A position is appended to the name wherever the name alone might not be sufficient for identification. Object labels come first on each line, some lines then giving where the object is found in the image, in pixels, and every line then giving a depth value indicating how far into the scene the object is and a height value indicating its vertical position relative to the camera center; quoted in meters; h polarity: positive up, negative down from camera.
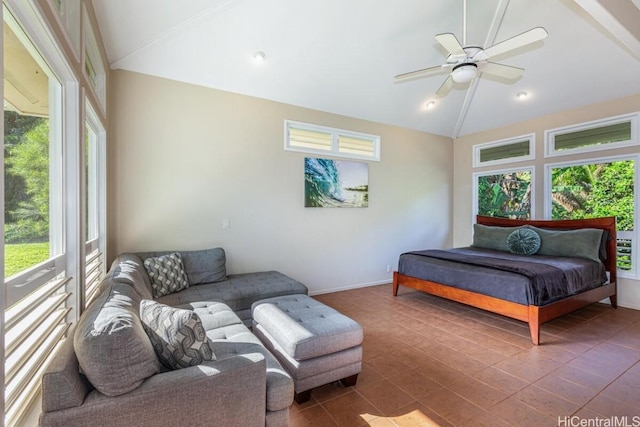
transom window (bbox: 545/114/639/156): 4.02 +1.09
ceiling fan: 2.52 +1.45
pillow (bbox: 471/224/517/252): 4.73 -0.46
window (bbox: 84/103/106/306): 2.46 +0.09
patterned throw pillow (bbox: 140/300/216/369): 1.41 -0.64
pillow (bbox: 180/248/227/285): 3.32 -0.65
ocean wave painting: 4.45 +0.41
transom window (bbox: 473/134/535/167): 5.06 +1.08
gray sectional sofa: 1.12 -0.75
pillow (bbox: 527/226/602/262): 3.88 -0.46
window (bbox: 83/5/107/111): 2.29 +1.30
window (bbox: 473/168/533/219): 5.11 +0.30
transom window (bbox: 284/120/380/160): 4.36 +1.09
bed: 3.05 -0.75
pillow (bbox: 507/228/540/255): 4.27 -0.48
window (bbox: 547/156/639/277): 4.01 +0.23
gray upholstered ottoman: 1.97 -0.96
